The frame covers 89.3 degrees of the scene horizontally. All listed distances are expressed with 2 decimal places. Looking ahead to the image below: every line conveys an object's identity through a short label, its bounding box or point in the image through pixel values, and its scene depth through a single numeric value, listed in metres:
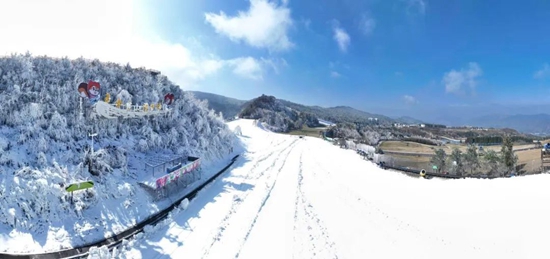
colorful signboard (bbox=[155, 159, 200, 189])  22.18
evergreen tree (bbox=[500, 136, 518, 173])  46.88
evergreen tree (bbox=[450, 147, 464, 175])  55.66
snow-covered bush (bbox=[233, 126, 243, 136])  71.65
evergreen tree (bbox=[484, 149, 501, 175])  49.74
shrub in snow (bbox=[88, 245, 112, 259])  13.44
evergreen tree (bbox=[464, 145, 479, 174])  55.25
